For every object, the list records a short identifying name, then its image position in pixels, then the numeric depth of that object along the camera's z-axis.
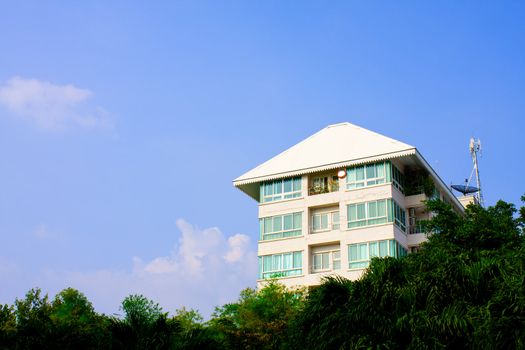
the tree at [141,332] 23.20
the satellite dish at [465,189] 57.34
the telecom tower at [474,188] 57.44
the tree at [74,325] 24.84
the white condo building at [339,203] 45.44
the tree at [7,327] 25.19
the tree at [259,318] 36.62
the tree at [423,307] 21.91
